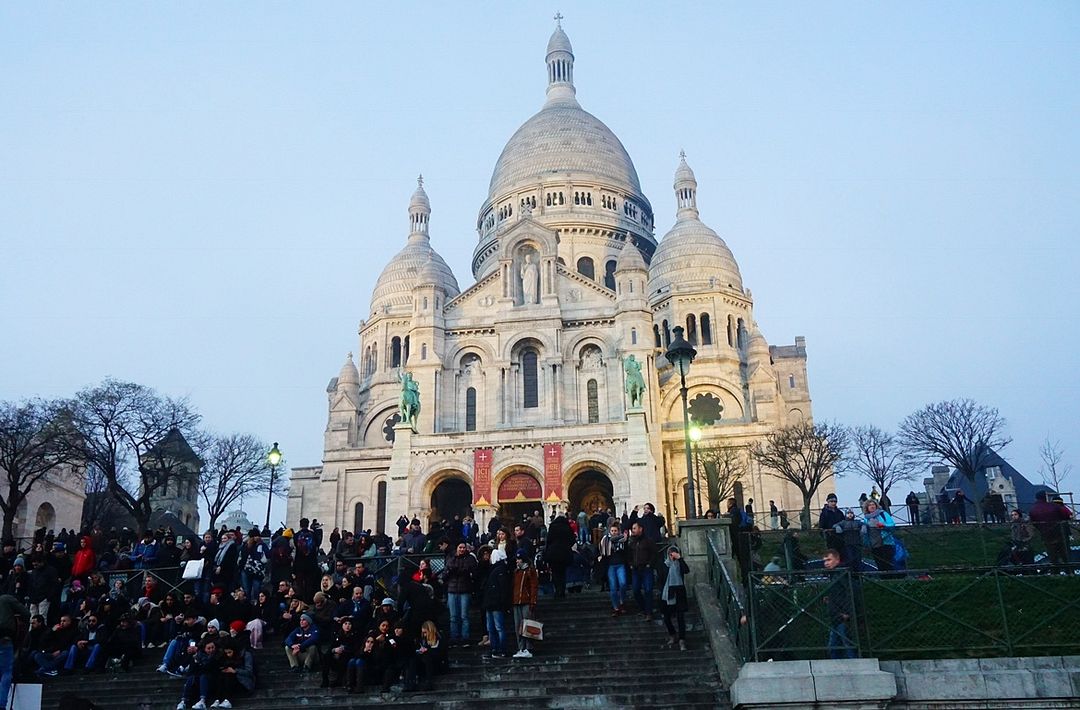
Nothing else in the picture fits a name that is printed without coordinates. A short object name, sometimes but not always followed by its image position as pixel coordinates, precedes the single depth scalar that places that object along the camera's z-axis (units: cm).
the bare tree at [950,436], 4462
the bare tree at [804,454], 4441
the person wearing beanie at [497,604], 1593
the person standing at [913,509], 2970
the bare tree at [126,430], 3816
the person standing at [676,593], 1541
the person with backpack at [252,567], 1934
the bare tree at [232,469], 5025
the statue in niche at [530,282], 4850
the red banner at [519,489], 4238
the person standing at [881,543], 1741
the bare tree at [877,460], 5009
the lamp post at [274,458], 2767
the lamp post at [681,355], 2010
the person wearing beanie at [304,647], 1605
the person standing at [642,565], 1689
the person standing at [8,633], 1315
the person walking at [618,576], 1742
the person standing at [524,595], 1599
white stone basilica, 4262
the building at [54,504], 4322
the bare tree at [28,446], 3603
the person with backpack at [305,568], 1856
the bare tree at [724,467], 4555
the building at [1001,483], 6431
